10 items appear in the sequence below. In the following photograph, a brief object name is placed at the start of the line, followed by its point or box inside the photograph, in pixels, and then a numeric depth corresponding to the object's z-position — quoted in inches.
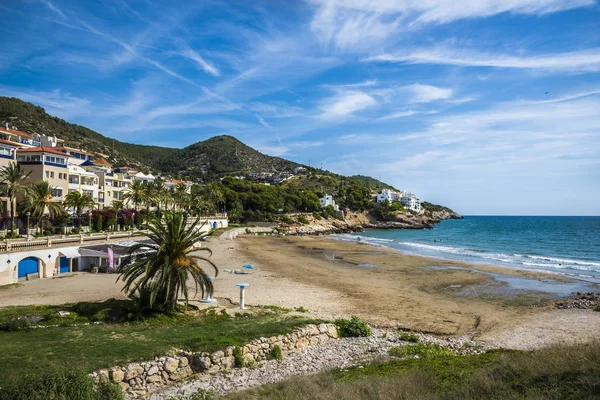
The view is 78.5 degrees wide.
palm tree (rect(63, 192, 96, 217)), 1811.0
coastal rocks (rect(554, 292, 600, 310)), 951.6
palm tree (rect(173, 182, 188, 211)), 2829.7
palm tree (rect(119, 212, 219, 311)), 685.3
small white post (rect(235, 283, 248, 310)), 793.6
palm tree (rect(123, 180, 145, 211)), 2241.6
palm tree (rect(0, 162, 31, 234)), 1397.6
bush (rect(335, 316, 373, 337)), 659.4
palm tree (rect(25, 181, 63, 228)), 1448.6
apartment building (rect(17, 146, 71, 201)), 1850.4
